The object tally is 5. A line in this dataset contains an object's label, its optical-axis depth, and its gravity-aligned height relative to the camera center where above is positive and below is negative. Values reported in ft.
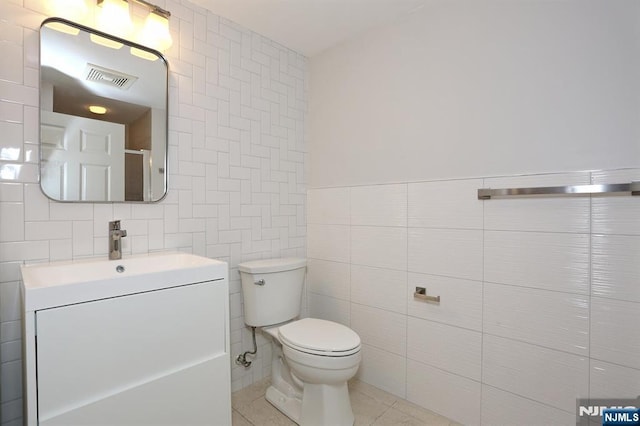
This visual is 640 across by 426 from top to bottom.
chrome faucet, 4.69 -0.43
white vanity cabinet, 3.12 -1.63
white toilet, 4.94 -2.23
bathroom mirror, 4.41 +1.44
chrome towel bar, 3.90 +0.29
